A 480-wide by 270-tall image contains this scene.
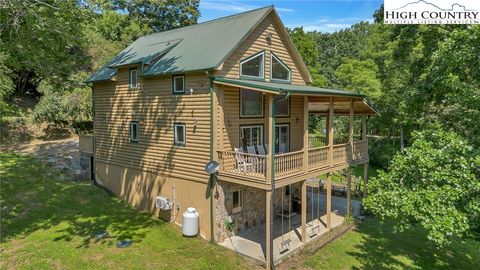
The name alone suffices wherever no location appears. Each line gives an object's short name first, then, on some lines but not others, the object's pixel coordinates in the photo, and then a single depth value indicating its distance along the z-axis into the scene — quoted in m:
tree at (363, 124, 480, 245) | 8.09
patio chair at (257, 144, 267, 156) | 14.12
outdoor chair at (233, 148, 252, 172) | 12.15
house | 12.51
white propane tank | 13.05
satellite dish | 12.26
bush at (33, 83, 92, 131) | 24.94
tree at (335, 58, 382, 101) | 26.68
